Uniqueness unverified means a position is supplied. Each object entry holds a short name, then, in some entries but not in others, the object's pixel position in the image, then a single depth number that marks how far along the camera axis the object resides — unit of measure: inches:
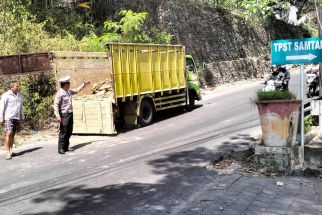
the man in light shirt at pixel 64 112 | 387.5
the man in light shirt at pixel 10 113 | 379.6
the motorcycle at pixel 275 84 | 493.8
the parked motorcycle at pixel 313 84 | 660.7
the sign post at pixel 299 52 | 287.4
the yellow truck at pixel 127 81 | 471.2
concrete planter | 278.7
